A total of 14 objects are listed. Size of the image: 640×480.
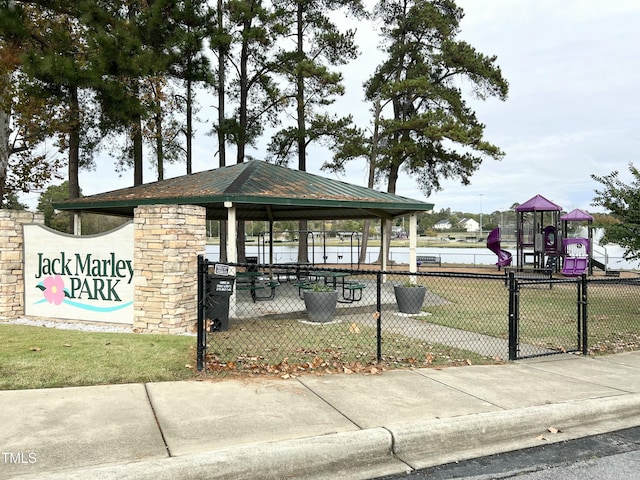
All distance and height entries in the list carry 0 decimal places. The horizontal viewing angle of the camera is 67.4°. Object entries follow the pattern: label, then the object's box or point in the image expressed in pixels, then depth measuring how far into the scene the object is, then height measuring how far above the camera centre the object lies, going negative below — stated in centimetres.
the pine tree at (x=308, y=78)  2420 +861
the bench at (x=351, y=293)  1063 -144
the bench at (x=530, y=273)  2196 -162
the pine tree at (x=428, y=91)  2498 +818
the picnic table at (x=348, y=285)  1072 -109
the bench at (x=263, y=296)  1056 -135
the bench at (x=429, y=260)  2803 -122
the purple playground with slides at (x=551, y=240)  2227 -3
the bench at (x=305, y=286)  1073 -107
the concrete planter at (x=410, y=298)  1052 -129
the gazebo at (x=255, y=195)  991 +103
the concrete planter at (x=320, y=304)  905 -123
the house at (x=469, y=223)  12763 +431
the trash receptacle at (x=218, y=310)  748 -118
